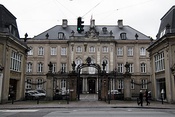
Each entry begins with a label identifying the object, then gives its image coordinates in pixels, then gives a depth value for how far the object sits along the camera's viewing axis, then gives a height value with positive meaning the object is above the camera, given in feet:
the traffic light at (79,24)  56.44 +15.23
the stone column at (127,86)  93.04 -2.28
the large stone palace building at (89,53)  172.52 +23.21
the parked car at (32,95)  109.36 -7.59
